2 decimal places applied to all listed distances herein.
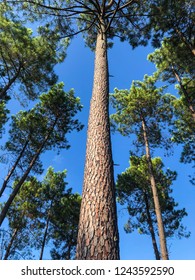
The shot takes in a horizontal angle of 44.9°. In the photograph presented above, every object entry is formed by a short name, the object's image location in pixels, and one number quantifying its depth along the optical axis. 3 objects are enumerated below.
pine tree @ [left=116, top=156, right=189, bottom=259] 12.67
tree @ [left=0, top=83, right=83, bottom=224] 11.77
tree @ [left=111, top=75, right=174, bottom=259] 12.30
